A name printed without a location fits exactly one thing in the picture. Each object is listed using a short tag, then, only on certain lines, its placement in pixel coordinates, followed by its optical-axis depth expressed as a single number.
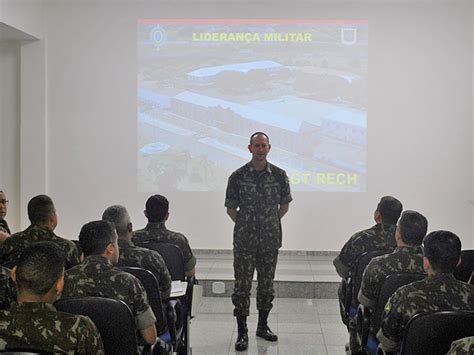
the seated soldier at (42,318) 2.33
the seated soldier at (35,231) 4.20
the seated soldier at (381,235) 4.64
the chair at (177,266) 4.41
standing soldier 5.36
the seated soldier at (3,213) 5.29
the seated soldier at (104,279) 3.10
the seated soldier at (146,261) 3.84
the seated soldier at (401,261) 3.74
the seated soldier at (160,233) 4.68
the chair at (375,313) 3.49
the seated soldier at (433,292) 2.97
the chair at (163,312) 3.52
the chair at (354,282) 4.29
